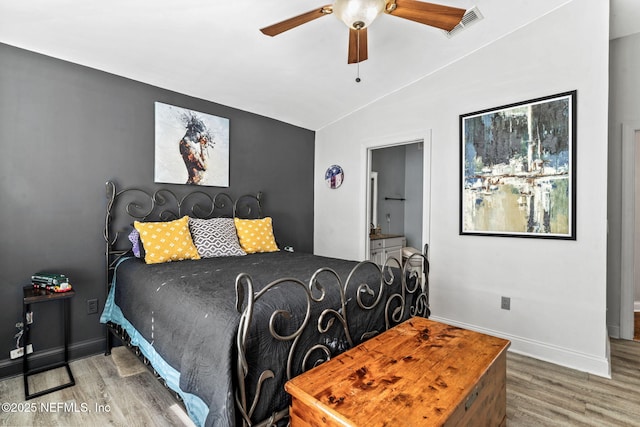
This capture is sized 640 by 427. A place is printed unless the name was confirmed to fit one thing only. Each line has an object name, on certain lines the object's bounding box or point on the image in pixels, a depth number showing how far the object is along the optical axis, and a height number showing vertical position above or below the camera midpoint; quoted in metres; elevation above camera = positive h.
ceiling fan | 1.74 +1.17
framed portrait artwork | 3.12 +0.69
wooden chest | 1.11 -0.70
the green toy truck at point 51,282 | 2.27 -0.53
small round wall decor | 4.36 +0.53
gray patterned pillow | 2.92 -0.25
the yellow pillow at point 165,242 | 2.58 -0.26
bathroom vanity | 4.43 -0.50
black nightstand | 2.10 -0.89
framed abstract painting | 2.60 +0.41
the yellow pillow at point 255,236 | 3.25 -0.25
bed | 1.27 -0.55
